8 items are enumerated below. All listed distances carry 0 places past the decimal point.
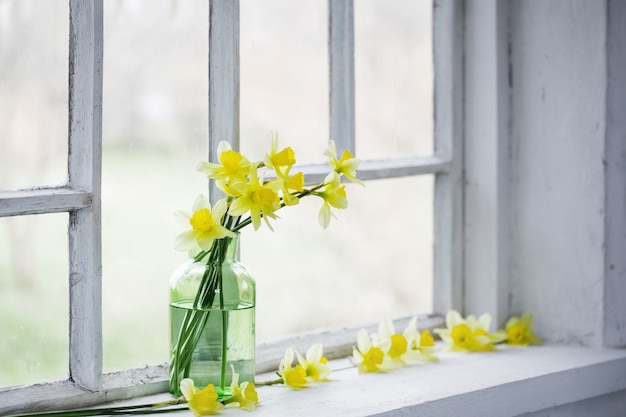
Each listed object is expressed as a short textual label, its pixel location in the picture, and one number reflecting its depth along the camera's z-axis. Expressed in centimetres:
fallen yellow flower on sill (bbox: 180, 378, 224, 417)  201
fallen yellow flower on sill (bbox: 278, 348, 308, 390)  213
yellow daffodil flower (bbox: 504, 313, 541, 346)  235
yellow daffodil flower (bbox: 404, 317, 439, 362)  226
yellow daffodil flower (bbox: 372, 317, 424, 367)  223
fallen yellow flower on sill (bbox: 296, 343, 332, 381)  215
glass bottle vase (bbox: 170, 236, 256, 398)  205
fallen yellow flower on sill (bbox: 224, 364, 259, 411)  204
